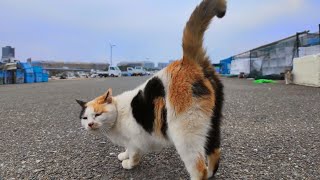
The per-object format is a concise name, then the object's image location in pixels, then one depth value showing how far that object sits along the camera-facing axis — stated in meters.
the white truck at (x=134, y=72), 47.16
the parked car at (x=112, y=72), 41.84
